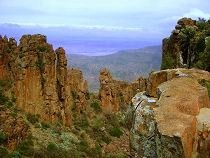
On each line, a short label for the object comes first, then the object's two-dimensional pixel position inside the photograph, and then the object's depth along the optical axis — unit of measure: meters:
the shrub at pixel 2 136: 39.62
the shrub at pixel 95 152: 47.77
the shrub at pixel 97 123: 55.27
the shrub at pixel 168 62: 28.44
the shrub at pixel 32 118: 48.24
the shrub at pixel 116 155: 46.76
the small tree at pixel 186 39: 28.89
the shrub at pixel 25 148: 41.33
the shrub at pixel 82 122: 53.78
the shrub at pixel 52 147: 43.81
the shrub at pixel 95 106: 59.93
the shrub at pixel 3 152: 38.93
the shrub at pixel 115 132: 56.40
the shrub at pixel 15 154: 39.55
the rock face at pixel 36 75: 48.61
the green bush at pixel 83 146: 47.69
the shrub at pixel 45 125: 48.97
